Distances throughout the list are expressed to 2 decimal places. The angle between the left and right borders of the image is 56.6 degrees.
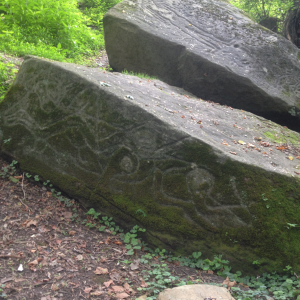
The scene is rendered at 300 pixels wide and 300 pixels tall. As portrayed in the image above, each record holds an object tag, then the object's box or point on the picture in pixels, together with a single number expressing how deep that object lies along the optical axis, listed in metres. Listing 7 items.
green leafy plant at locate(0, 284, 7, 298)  1.99
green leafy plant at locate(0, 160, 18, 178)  3.46
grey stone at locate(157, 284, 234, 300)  1.99
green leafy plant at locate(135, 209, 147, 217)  2.93
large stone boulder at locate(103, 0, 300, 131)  5.36
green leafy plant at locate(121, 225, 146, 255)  2.83
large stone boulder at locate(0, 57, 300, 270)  2.66
